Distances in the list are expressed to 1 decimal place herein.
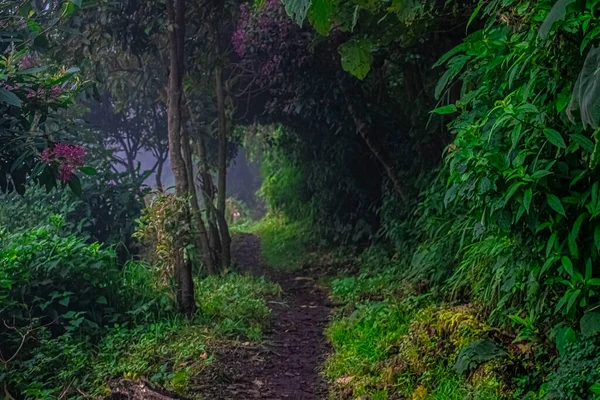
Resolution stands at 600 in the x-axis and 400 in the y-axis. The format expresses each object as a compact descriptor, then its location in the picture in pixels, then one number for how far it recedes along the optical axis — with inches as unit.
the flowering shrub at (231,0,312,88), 338.6
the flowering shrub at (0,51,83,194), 192.7
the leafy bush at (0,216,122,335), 214.4
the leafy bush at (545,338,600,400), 111.7
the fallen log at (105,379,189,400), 157.9
